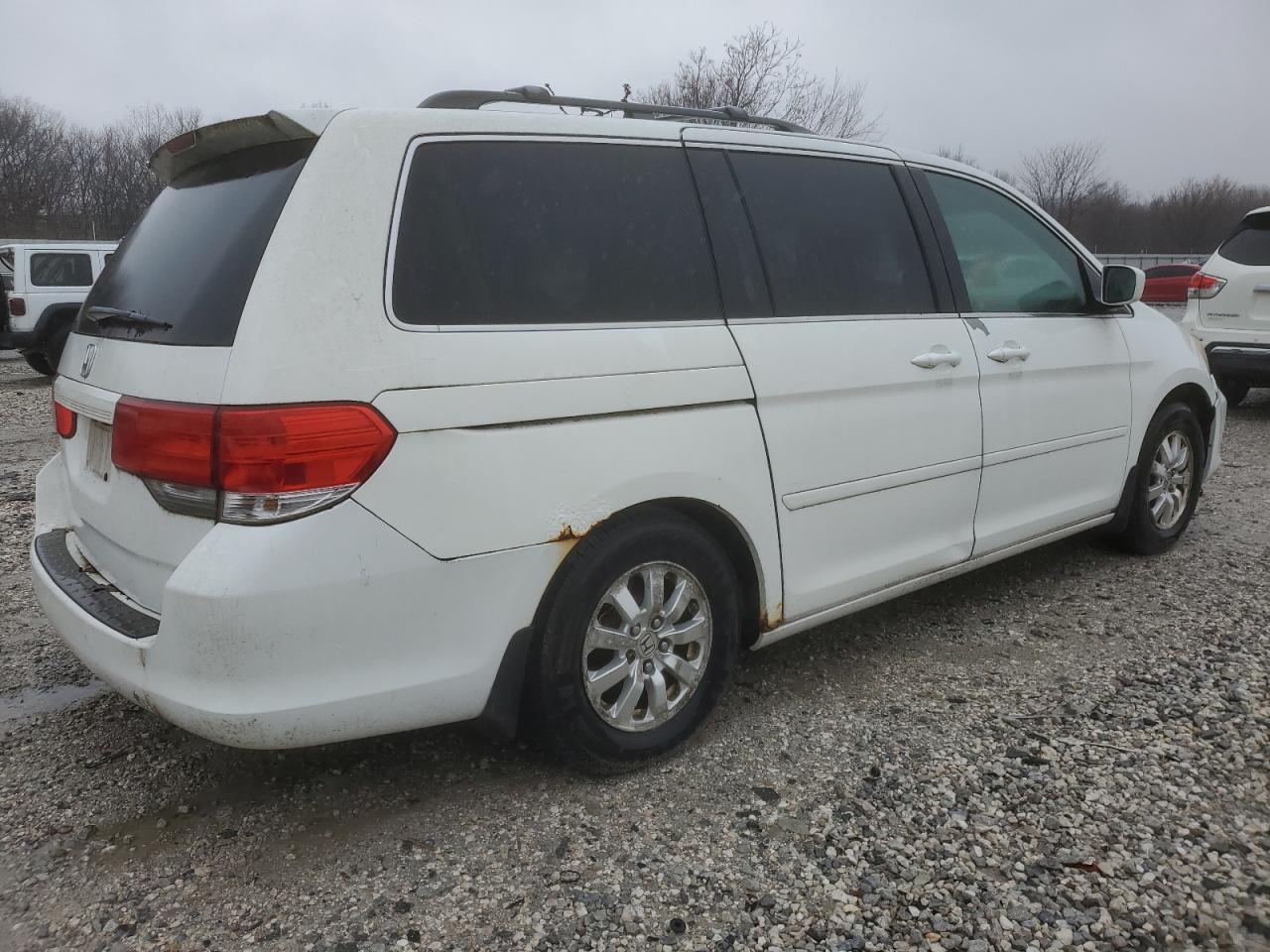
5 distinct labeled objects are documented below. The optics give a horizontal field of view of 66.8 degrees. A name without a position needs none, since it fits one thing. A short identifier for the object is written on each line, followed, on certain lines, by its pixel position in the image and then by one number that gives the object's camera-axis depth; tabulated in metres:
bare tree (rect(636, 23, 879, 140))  23.98
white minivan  2.07
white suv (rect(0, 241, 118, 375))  13.02
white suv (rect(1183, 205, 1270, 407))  8.15
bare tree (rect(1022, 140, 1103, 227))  53.56
